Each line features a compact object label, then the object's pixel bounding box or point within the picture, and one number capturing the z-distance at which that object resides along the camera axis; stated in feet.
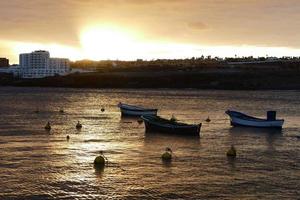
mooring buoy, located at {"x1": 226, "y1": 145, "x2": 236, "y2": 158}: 131.44
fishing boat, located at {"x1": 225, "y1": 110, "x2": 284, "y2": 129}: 207.31
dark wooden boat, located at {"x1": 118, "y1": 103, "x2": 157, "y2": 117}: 253.65
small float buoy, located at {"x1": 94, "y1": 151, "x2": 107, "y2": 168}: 116.16
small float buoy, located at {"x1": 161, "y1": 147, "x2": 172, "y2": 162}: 124.26
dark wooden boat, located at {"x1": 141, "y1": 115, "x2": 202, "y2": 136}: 172.76
